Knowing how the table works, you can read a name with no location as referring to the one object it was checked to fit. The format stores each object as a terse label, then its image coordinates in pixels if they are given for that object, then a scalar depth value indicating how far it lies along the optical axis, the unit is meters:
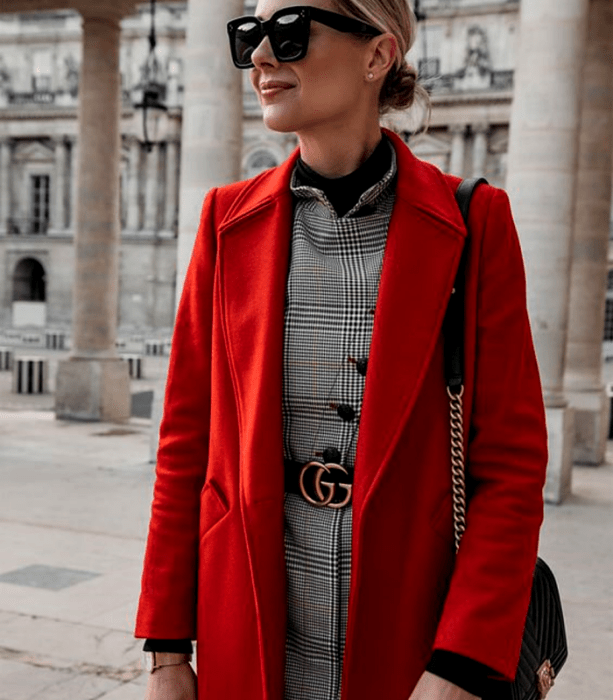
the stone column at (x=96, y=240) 15.19
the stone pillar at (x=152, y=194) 51.22
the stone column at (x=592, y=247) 12.84
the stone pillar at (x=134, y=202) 51.41
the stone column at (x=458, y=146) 44.72
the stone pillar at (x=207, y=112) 10.68
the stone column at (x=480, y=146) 44.25
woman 1.71
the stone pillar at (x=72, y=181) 52.41
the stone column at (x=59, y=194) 52.62
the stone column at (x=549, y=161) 9.96
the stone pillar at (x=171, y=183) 50.62
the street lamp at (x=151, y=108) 14.94
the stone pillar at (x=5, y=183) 53.66
